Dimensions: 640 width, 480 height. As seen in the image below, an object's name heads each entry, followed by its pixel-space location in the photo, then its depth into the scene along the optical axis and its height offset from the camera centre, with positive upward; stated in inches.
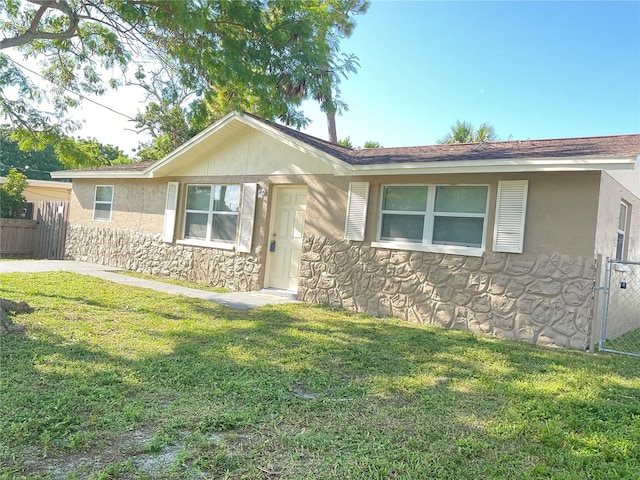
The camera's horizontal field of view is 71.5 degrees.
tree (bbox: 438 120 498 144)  610.8 +170.7
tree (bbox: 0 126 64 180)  1378.8 +173.1
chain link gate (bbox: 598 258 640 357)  247.6 -28.4
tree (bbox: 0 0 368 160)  247.8 +111.1
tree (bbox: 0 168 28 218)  634.8 +23.7
